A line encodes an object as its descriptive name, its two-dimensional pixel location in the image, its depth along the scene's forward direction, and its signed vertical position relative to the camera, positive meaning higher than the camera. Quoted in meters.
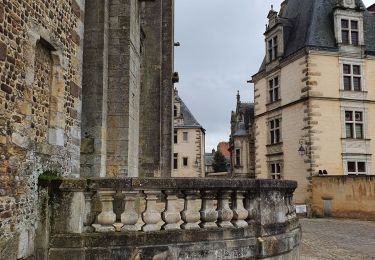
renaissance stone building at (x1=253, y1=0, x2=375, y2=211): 23.11 +4.75
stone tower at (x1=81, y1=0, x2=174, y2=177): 8.70 +1.93
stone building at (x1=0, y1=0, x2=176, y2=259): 5.27 +1.36
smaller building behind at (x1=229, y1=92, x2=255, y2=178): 39.44 +3.33
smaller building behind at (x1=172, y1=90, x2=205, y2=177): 45.50 +3.55
